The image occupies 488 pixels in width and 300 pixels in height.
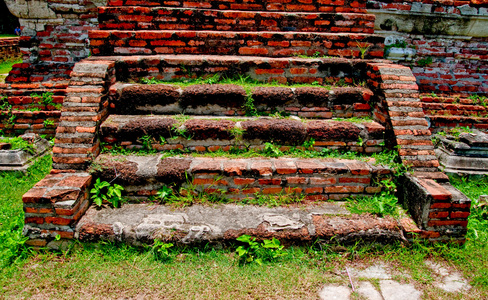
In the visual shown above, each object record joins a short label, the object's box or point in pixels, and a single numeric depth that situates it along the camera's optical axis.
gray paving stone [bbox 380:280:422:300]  2.15
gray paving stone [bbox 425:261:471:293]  2.23
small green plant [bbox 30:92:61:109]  4.29
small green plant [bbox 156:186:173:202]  2.79
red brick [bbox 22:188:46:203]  2.39
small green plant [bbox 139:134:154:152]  3.09
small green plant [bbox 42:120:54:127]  4.26
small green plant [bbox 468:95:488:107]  4.65
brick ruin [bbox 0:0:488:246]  2.78
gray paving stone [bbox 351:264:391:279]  2.33
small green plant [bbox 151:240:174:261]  2.40
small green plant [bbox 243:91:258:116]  3.38
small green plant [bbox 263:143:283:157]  3.09
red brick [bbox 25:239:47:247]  2.47
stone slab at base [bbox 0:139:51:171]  3.59
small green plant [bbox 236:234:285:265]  2.40
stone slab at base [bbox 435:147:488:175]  3.70
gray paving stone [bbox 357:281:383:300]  2.15
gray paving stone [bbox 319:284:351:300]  2.13
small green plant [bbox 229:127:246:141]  3.09
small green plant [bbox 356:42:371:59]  3.84
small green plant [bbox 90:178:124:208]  2.73
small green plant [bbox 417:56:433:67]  4.73
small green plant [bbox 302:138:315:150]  3.19
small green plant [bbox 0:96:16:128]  4.22
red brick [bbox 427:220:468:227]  2.55
